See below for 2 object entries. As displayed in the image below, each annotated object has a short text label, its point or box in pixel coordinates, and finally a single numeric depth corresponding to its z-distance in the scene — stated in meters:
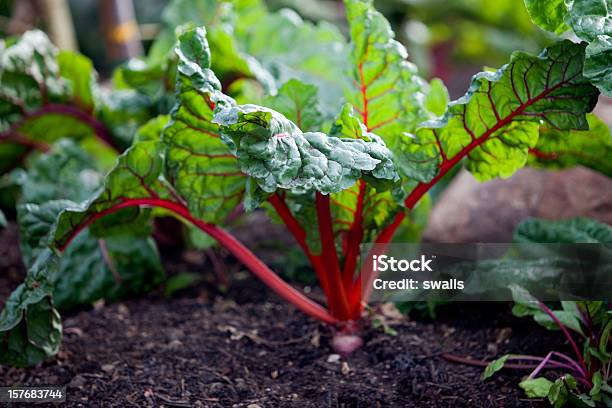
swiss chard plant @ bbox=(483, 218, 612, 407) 1.33
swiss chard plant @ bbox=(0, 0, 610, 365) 1.30
